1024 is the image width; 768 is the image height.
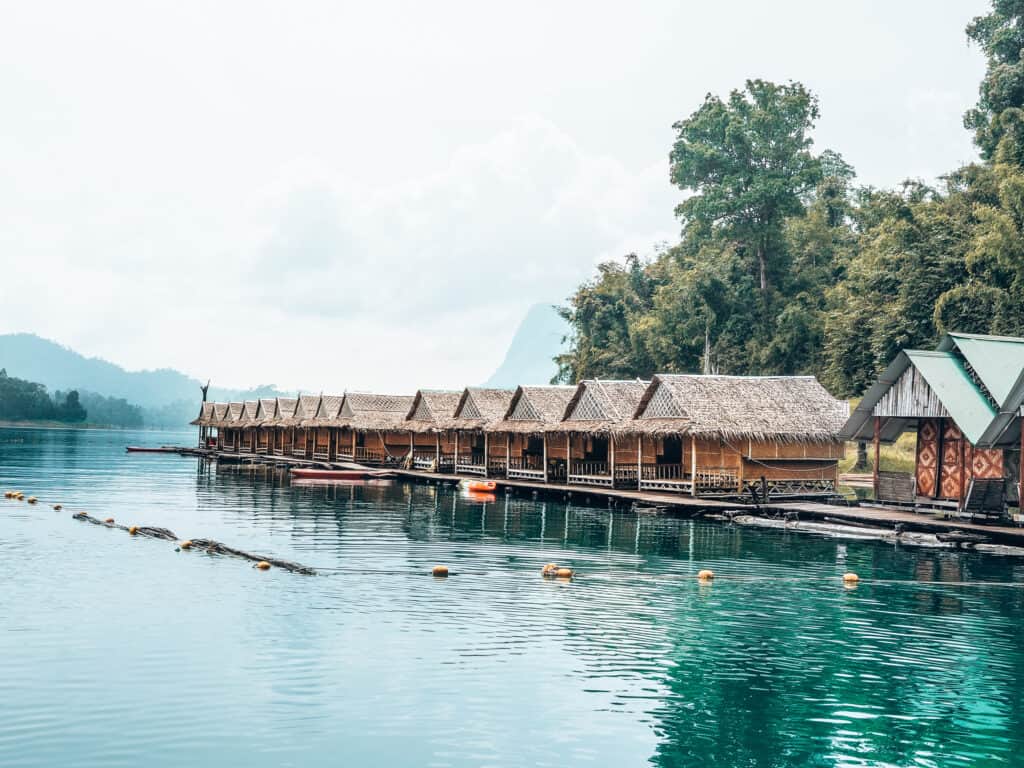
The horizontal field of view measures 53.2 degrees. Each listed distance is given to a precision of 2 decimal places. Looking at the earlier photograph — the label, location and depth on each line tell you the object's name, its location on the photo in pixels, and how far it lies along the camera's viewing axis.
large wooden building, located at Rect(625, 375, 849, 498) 37.53
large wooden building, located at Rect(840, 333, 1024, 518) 28.59
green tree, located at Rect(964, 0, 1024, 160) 58.28
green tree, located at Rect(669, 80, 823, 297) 75.44
